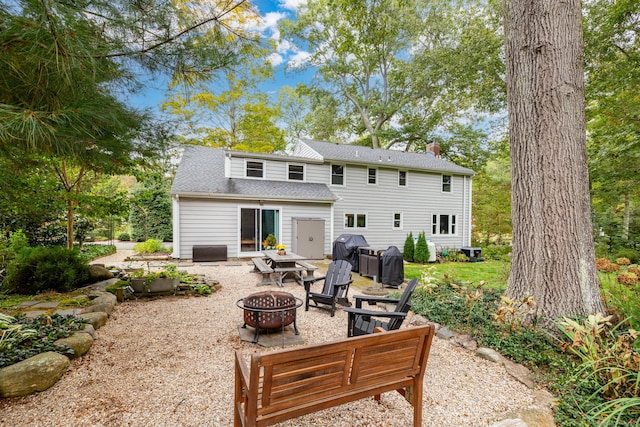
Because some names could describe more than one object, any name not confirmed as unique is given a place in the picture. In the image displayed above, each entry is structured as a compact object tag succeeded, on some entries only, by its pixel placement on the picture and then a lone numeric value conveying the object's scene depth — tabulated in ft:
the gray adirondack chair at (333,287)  16.24
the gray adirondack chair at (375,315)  10.37
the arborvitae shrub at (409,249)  41.27
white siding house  35.19
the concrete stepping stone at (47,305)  14.21
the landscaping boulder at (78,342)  10.18
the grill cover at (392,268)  21.93
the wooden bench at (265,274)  23.03
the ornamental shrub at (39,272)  17.04
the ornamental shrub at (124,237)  58.24
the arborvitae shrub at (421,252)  40.24
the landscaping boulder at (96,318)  12.87
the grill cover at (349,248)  27.84
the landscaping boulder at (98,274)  20.37
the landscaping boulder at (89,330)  11.43
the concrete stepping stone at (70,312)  12.62
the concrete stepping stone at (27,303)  14.32
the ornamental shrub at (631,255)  34.32
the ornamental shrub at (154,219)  53.67
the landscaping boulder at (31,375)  7.86
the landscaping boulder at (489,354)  10.50
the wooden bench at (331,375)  5.49
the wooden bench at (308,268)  23.15
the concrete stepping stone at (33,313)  12.35
